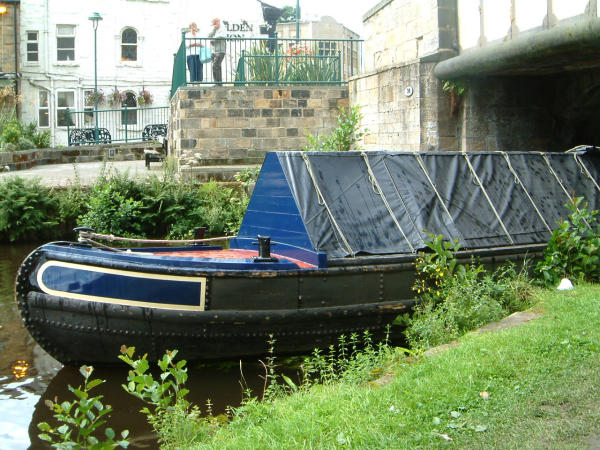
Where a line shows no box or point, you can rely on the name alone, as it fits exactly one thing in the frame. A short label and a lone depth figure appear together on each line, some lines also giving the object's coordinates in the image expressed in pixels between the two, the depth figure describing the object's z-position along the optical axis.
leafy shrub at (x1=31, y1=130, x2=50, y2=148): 25.61
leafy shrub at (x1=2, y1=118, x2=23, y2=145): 23.44
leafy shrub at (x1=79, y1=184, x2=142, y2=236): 15.20
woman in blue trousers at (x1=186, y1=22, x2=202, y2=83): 18.70
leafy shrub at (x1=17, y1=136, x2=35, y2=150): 23.91
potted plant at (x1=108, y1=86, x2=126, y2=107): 34.38
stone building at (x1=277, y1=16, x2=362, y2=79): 44.17
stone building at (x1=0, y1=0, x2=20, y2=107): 33.03
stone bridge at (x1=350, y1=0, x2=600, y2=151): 12.60
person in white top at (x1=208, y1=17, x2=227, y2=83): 19.22
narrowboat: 7.47
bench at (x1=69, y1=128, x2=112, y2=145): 29.30
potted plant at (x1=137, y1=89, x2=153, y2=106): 34.53
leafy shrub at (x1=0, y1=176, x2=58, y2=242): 15.88
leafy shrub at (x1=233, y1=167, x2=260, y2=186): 16.84
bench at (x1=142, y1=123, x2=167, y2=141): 30.23
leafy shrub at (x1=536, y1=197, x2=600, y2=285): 8.61
